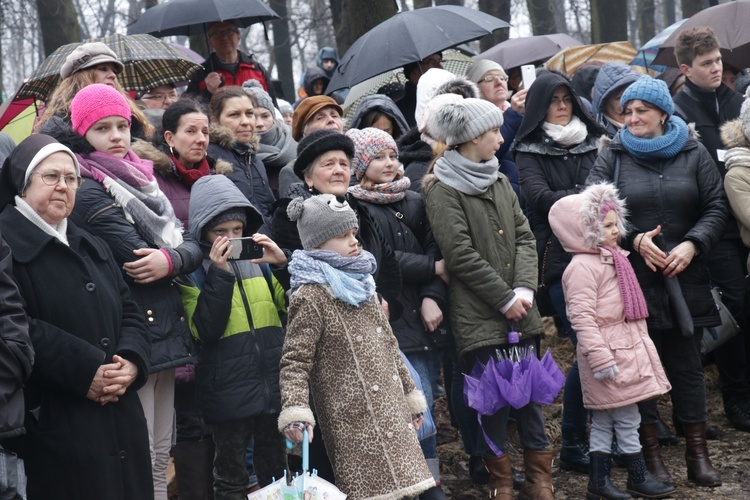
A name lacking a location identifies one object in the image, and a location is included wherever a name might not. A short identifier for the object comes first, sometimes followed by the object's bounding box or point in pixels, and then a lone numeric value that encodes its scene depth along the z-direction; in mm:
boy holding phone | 5117
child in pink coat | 5859
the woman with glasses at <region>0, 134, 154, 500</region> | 4113
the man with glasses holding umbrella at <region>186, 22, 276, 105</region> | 8320
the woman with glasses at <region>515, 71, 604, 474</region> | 6508
